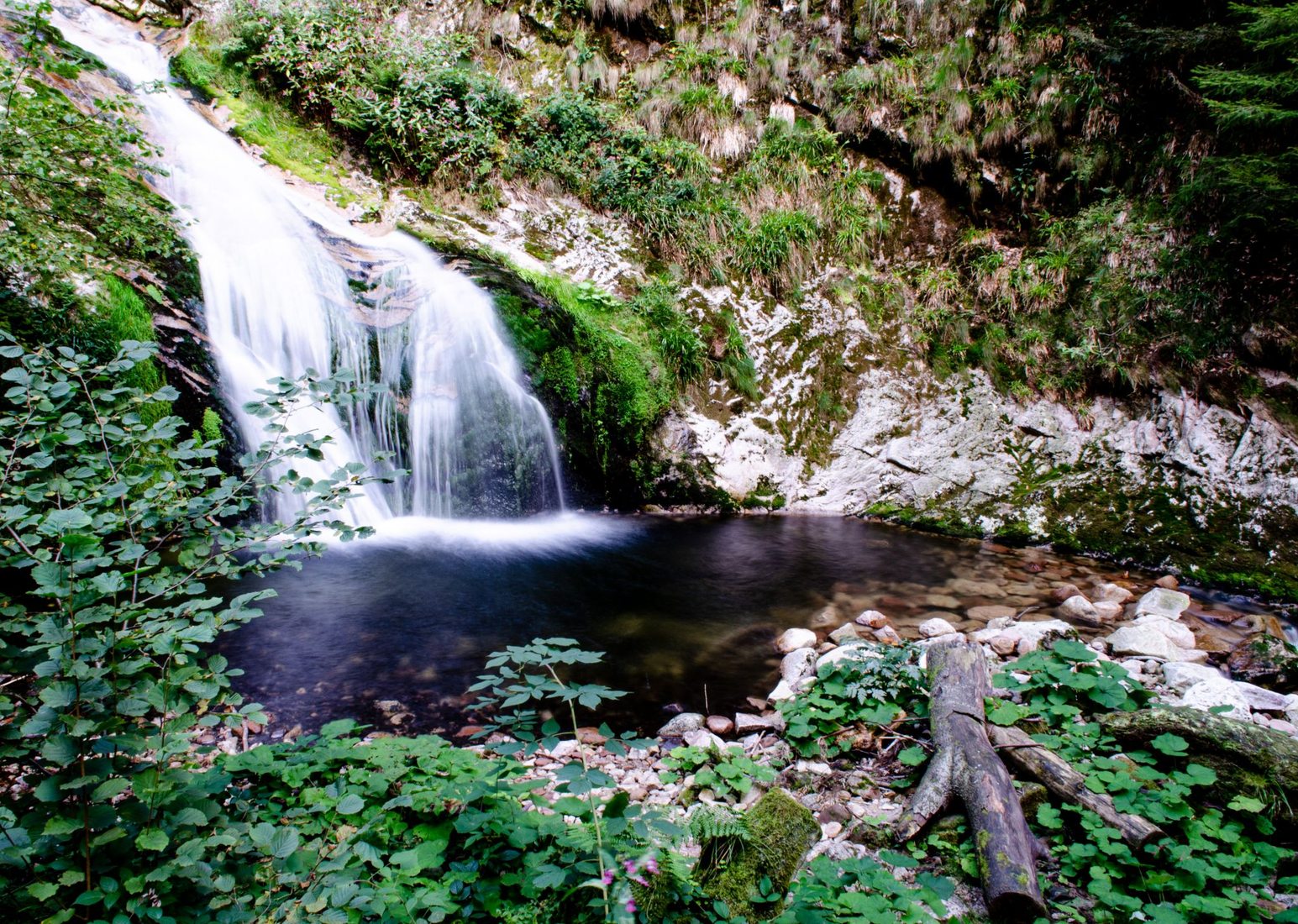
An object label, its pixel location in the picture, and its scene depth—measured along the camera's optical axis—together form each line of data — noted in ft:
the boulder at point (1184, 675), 10.82
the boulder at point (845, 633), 14.66
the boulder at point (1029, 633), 12.39
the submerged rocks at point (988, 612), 16.37
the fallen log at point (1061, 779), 6.52
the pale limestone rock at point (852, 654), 10.87
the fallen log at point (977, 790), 5.93
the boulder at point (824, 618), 16.17
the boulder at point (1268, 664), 11.60
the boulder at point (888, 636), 14.44
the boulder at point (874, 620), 15.74
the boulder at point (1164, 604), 16.35
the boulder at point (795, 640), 14.57
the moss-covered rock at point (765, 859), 5.74
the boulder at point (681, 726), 11.14
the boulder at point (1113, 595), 17.75
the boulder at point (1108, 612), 16.26
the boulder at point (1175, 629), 14.19
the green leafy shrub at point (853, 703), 9.35
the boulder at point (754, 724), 10.97
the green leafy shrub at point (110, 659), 3.88
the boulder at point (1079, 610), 16.21
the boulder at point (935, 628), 14.82
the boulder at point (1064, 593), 17.66
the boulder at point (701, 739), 10.38
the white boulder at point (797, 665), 13.01
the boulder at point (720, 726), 11.27
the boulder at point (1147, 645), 13.03
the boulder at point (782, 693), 12.10
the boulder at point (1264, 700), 9.62
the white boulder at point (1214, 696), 9.63
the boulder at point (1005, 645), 13.07
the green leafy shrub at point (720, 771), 8.25
